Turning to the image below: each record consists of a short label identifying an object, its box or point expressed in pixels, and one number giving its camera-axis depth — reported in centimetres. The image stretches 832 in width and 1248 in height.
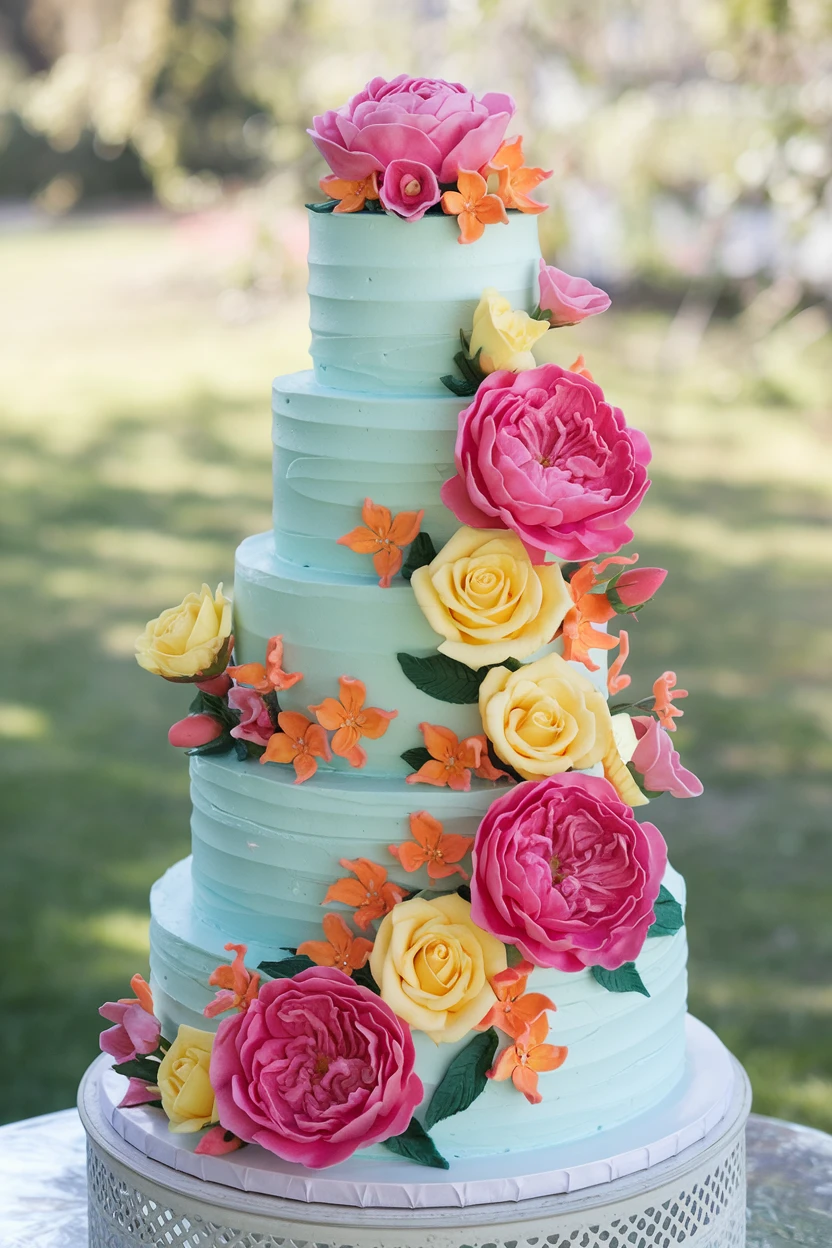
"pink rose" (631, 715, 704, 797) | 185
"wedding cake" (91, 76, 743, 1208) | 176
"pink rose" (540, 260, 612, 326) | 183
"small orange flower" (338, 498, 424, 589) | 180
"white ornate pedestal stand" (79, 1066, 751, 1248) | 174
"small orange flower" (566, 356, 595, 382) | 184
